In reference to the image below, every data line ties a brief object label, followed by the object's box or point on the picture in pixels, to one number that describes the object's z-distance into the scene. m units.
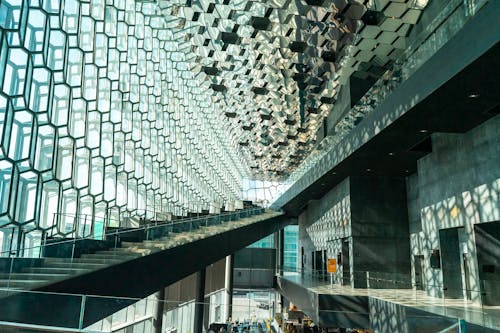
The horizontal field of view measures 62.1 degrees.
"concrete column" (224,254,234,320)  33.31
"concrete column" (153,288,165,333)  6.09
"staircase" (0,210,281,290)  6.43
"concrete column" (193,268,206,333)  22.72
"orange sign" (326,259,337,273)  21.25
